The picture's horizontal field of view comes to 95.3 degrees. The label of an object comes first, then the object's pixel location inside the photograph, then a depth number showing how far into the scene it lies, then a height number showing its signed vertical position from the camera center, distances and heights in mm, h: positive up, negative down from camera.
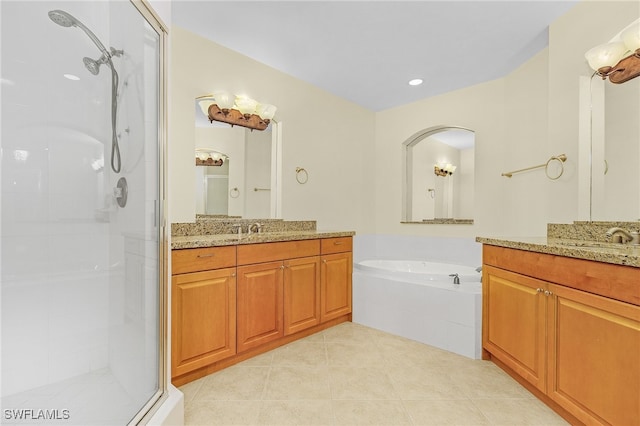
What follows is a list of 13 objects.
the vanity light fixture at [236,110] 2355 +860
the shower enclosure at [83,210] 1276 -2
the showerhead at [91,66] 1443 +712
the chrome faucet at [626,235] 1585 -118
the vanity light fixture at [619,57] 1610 +908
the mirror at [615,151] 1698 +388
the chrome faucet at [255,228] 2547 -150
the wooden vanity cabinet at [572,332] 1092 -545
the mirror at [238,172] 2377 +349
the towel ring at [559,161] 2098 +370
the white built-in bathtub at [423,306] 2066 -746
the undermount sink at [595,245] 1484 -170
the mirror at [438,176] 3373 +454
